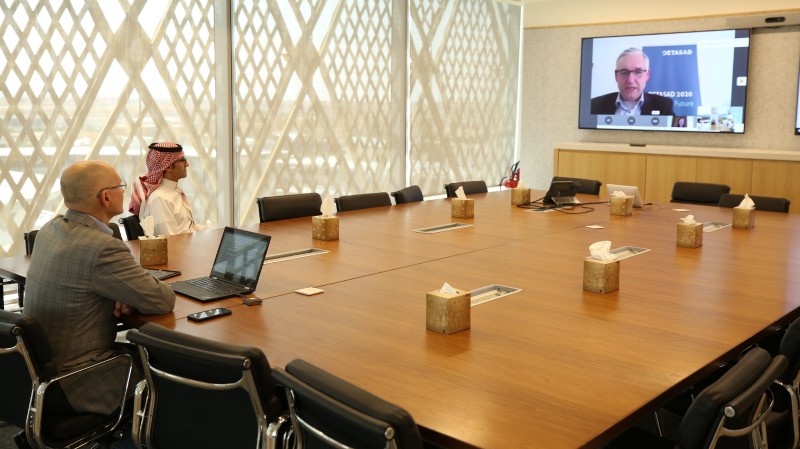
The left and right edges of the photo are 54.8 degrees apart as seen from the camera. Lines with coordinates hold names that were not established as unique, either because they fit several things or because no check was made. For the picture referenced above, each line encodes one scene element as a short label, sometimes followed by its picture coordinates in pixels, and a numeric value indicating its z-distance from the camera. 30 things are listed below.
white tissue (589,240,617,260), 2.80
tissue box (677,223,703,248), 3.63
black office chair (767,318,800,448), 2.23
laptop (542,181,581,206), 5.13
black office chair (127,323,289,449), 1.82
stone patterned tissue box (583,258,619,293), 2.73
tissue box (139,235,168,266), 3.13
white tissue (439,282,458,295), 2.30
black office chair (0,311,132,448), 2.17
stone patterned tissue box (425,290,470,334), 2.24
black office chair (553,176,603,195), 6.07
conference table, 1.73
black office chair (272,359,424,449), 1.43
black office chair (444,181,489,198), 5.69
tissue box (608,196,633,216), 4.67
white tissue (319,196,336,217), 3.82
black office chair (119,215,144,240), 3.85
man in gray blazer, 2.36
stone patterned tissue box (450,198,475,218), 4.55
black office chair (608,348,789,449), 1.64
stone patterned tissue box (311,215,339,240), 3.73
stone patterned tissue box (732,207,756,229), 4.23
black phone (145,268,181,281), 2.93
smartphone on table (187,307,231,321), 2.39
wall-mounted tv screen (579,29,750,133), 7.41
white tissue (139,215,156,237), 3.16
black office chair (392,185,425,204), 5.29
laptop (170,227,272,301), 2.70
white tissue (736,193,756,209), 4.29
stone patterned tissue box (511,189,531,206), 5.20
